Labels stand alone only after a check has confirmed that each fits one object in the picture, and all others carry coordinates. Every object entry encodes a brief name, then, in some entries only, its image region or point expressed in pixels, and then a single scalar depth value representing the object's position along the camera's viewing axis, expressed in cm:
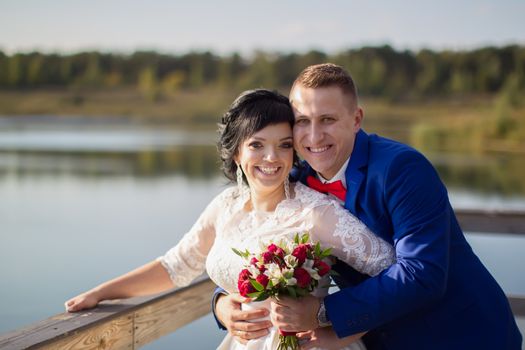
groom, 211
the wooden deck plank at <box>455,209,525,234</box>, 413
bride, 229
